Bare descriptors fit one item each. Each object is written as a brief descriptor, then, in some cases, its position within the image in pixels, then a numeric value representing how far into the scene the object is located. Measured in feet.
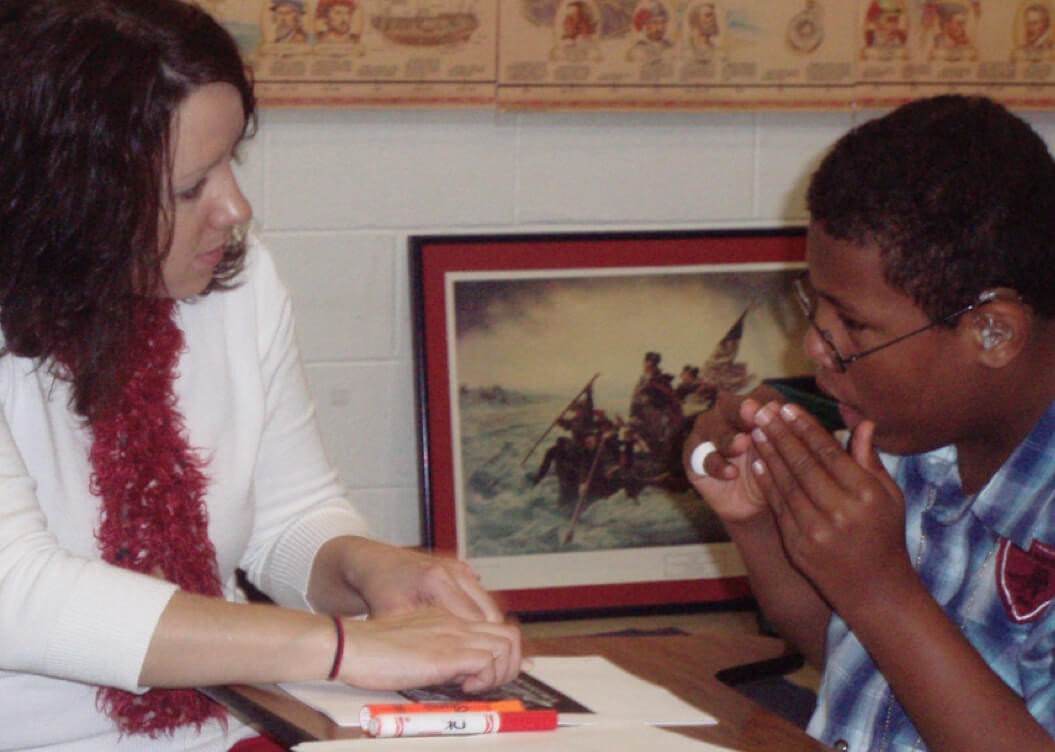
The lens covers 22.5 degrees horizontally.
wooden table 9.37
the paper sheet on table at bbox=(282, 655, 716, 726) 9.46
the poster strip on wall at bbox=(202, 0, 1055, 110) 12.60
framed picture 12.95
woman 9.64
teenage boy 9.56
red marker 9.04
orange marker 9.18
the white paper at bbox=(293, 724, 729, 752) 8.81
